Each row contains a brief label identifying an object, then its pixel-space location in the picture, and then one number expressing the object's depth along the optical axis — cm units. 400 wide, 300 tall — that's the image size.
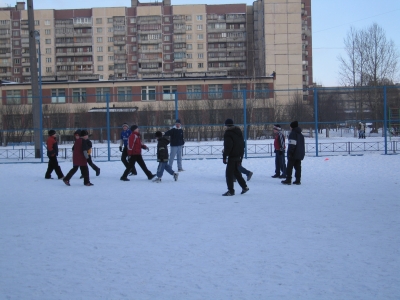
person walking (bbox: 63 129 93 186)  1351
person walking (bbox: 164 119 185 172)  1594
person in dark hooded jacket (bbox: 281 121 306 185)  1295
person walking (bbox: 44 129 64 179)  1517
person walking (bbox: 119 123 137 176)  1646
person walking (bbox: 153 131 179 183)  1406
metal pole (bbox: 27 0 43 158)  2508
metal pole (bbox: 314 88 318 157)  2253
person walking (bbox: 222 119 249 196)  1105
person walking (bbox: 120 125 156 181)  1451
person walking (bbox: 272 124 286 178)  1453
